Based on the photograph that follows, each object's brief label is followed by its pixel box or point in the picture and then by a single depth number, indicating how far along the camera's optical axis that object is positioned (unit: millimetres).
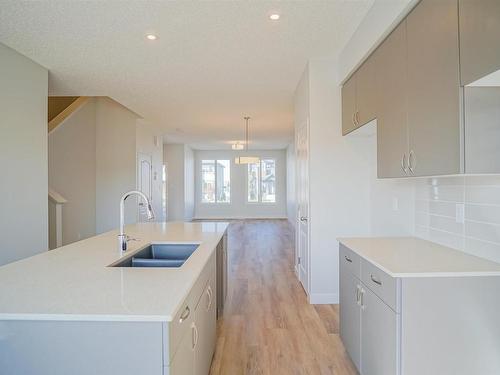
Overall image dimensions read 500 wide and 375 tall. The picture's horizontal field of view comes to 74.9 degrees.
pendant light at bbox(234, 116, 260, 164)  8366
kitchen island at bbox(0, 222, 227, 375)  1151
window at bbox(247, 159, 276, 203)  12609
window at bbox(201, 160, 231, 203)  12680
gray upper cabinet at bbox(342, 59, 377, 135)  2639
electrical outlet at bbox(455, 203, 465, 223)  2018
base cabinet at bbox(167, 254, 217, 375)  1353
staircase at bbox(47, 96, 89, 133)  6047
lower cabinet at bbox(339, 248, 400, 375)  1683
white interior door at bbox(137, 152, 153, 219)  6836
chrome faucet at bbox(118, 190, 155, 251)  2148
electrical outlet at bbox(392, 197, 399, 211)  2885
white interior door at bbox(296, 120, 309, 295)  3791
